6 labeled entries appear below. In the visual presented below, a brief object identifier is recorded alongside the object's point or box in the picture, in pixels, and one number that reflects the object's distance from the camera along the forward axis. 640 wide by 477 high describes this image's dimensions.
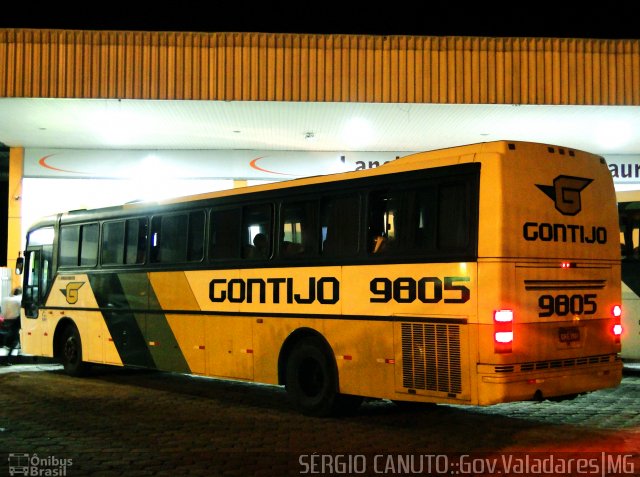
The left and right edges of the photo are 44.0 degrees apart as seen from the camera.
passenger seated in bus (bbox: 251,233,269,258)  11.24
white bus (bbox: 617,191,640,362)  14.41
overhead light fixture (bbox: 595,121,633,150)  19.25
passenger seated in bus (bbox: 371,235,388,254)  9.56
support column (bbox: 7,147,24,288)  22.08
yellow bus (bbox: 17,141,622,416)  8.43
